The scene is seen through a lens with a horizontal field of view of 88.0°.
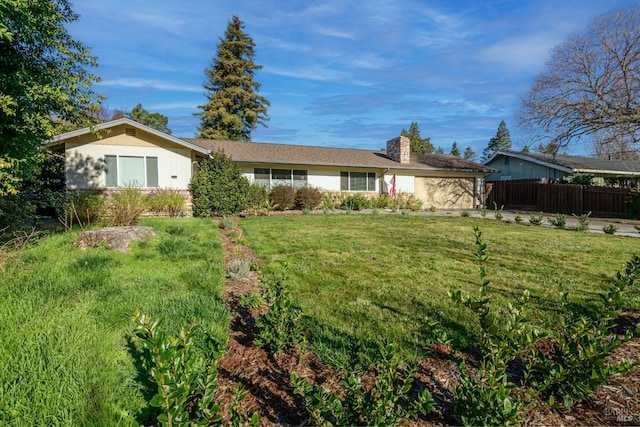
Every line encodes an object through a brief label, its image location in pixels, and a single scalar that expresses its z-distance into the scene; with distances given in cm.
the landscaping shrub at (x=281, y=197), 1677
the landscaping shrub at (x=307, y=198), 1758
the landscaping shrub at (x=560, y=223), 1174
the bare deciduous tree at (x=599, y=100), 1723
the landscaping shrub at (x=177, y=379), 152
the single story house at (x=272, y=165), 1338
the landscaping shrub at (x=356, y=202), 1914
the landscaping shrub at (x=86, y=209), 893
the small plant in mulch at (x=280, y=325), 277
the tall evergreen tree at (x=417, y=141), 4756
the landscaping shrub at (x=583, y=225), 1108
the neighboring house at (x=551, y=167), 2278
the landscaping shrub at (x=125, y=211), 844
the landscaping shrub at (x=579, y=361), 193
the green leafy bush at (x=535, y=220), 1264
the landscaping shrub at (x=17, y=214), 664
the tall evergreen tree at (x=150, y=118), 3538
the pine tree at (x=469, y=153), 7776
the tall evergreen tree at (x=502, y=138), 6844
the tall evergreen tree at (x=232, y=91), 3070
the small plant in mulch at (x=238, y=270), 493
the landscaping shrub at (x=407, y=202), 2023
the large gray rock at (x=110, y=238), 614
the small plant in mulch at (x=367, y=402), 174
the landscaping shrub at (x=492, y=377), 169
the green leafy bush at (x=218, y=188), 1378
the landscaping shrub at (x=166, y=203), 1314
